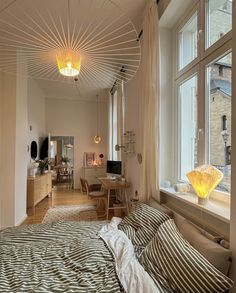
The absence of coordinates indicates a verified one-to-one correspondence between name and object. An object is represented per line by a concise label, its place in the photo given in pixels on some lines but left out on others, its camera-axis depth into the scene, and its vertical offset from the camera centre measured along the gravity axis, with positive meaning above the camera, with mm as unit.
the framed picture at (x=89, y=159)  7199 -368
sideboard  4387 -946
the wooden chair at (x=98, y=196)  4223 -1004
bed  1167 -816
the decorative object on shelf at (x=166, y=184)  2539 -450
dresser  6871 -837
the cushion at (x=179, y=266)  1080 -716
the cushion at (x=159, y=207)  1996 -630
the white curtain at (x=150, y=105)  2420 +554
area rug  4000 -1399
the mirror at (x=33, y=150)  5219 -33
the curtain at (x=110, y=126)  6078 +712
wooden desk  3729 -698
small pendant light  7066 +380
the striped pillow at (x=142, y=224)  1750 -721
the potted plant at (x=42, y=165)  5332 -438
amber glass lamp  1647 -257
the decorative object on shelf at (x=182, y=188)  2193 -430
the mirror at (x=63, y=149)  7036 -6
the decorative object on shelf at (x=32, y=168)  4671 -479
